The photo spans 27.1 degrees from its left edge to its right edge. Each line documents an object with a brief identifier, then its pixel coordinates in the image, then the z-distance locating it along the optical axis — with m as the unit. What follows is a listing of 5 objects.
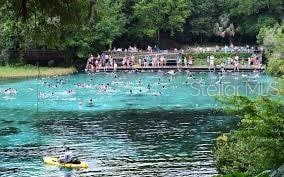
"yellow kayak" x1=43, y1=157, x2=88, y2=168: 24.55
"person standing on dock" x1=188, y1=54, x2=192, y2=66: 61.84
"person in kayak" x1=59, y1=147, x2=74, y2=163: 24.57
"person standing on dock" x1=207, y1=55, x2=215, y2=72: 60.35
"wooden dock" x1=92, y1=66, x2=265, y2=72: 59.31
